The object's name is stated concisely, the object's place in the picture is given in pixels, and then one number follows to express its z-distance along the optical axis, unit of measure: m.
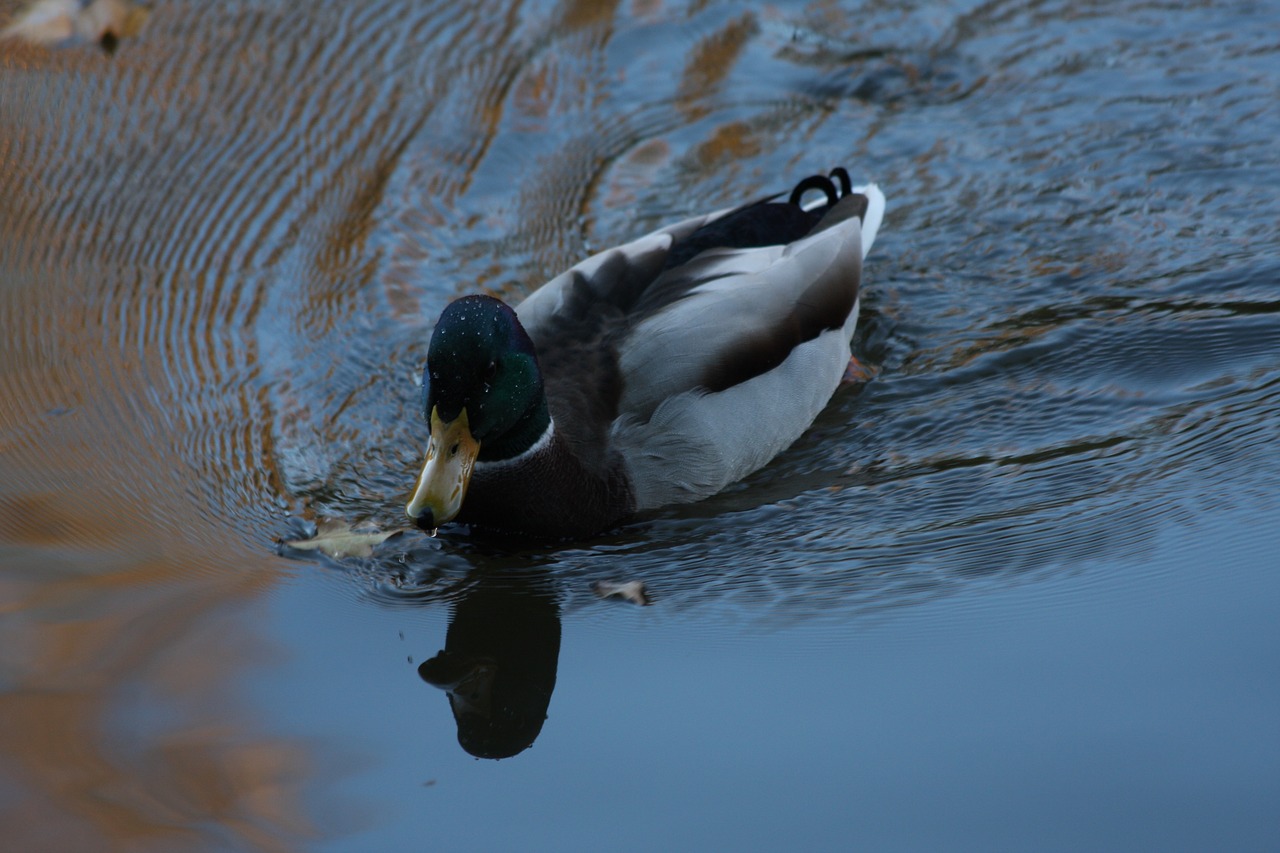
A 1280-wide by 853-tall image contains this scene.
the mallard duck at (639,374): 7.91
